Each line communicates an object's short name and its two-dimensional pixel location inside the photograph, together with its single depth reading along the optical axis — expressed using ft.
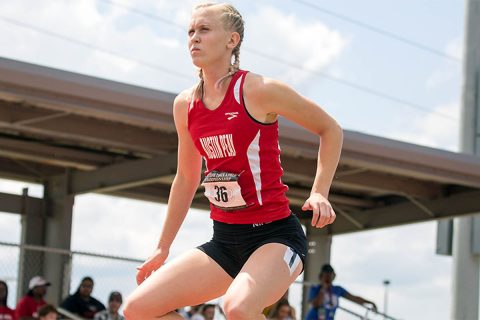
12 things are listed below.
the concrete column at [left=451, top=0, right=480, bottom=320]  64.69
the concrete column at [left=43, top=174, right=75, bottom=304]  61.87
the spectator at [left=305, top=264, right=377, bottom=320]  50.26
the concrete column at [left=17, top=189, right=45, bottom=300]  61.82
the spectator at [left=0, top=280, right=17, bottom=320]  43.75
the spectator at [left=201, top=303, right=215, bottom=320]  48.60
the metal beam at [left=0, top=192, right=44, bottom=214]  61.21
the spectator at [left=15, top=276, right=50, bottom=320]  44.73
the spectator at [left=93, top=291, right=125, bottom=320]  45.88
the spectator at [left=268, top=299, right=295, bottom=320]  50.19
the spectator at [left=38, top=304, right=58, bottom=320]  41.47
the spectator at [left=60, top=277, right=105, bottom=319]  46.88
